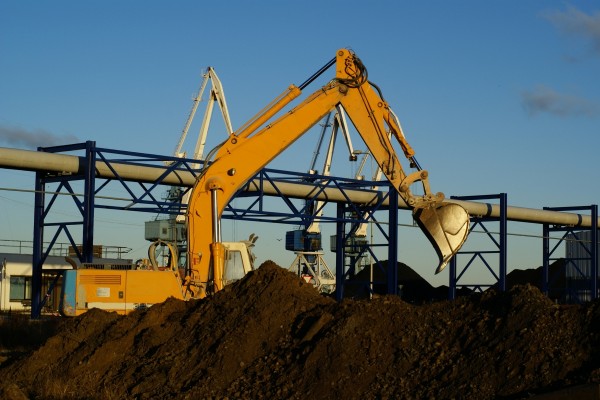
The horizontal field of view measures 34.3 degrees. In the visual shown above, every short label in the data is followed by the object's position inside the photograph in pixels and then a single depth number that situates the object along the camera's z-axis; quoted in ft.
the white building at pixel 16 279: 146.41
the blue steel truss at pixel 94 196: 82.02
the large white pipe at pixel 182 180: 80.84
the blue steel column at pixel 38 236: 83.97
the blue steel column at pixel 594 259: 143.74
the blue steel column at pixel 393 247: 108.68
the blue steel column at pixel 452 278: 124.98
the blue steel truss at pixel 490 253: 123.85
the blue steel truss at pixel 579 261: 143.13
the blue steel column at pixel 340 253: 116.16
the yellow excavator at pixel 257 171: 61.05
